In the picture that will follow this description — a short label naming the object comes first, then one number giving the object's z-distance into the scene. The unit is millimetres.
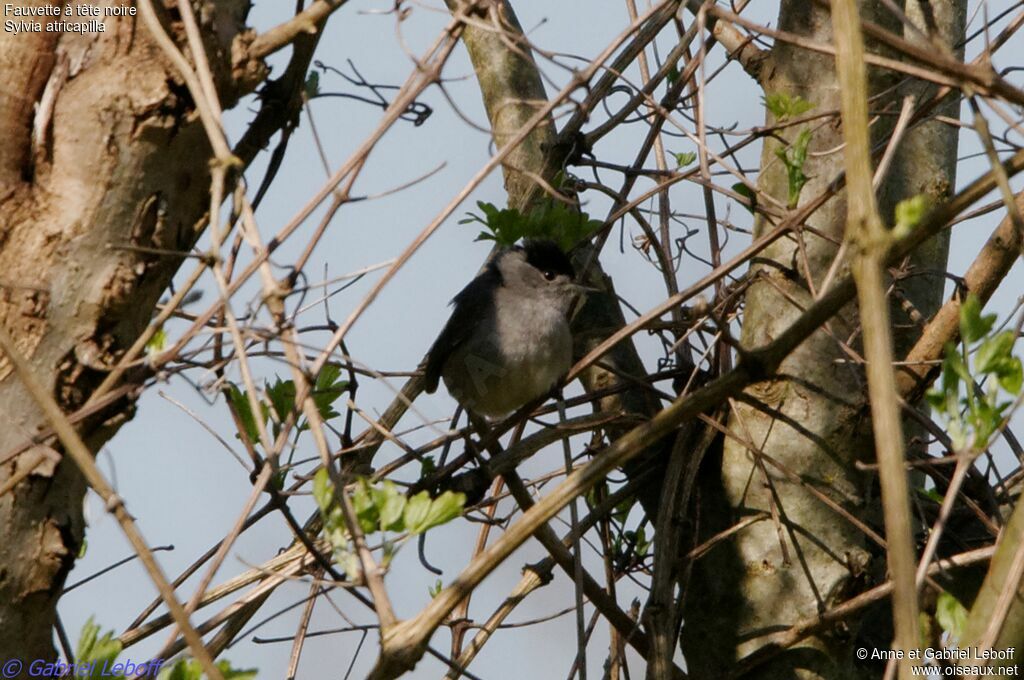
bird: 7941
